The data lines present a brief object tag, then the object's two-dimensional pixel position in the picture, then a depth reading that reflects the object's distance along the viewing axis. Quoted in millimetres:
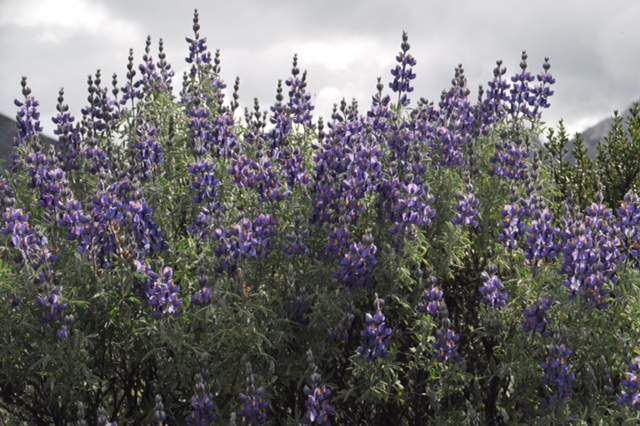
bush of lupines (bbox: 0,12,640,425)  4781
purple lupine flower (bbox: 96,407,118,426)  4137
